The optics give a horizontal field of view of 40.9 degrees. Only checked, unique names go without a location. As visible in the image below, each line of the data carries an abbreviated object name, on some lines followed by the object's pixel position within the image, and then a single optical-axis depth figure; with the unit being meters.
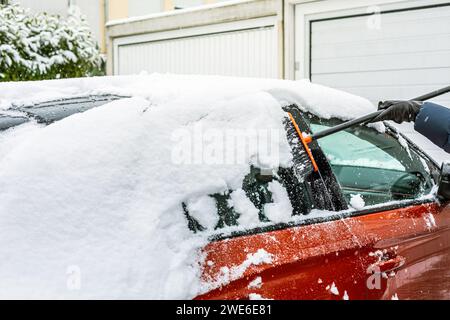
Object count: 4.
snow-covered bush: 8.46
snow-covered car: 1.82
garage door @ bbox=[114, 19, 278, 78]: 8.31
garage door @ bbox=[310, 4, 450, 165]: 6.88
